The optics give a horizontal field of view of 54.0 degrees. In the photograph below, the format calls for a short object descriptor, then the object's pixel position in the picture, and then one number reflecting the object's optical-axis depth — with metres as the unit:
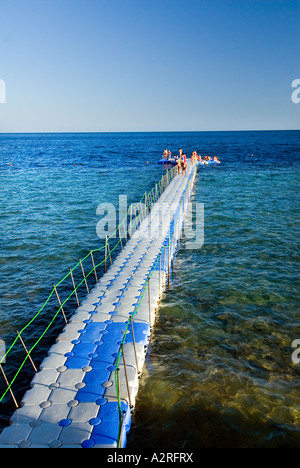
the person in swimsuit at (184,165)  36.88
